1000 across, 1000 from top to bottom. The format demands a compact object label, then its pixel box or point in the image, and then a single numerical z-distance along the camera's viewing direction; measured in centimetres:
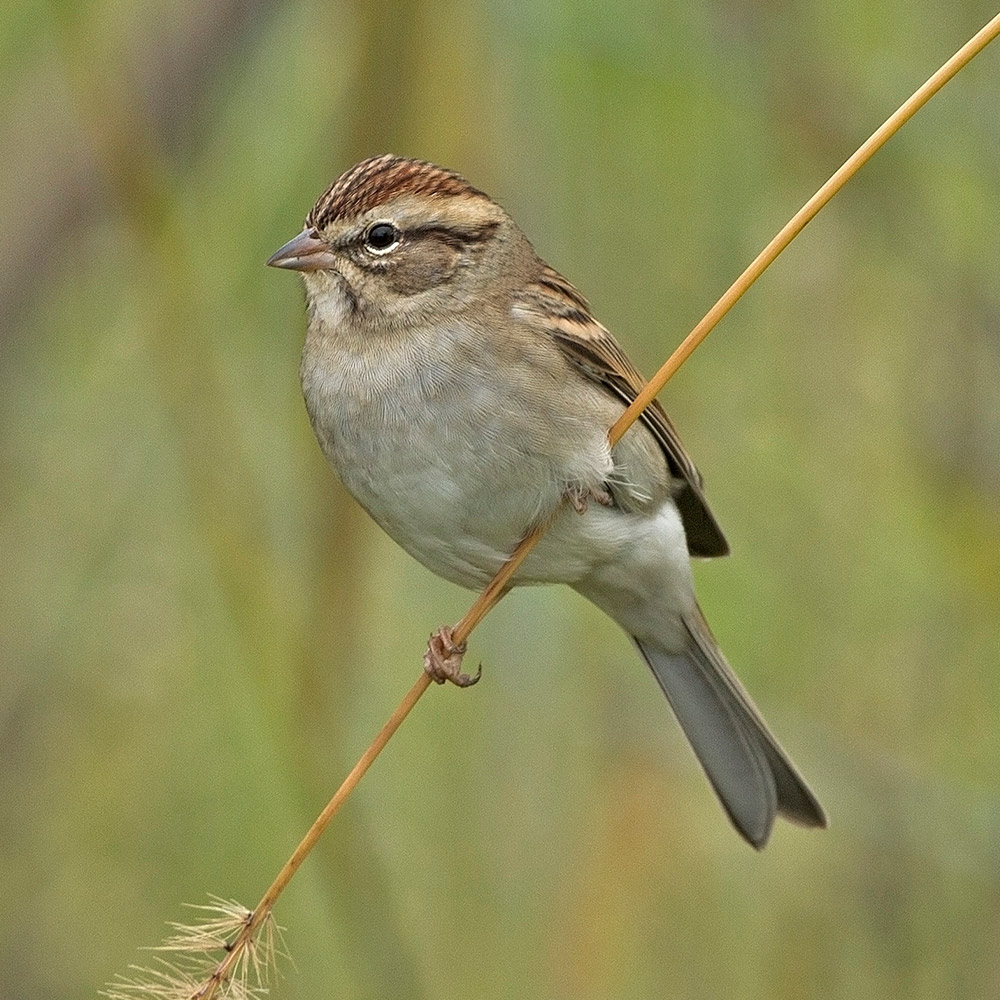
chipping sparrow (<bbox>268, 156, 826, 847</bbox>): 328
